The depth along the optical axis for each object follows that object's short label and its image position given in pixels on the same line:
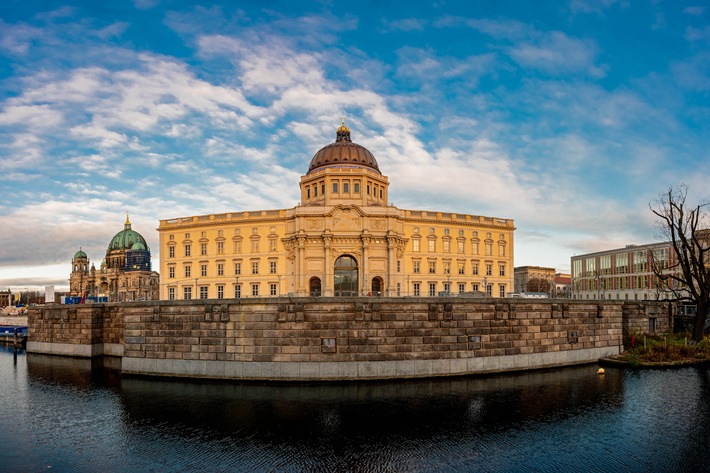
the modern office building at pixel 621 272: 91.88
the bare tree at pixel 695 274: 43.56
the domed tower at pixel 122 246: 187.00
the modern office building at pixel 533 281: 189.52
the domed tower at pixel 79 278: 189.25
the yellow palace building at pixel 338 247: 75.81
